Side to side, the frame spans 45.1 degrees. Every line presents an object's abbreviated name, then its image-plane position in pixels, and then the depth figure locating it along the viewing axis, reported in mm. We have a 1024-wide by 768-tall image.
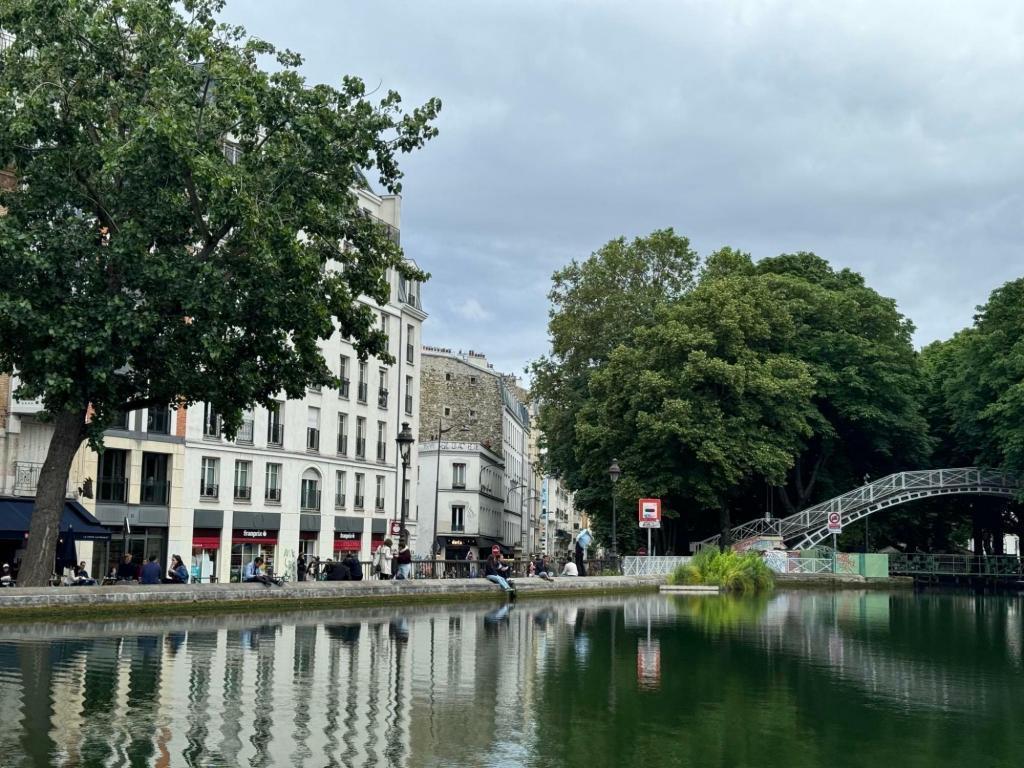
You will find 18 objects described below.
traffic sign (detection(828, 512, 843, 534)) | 55375
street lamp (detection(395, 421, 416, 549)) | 36000
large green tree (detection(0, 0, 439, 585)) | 23484
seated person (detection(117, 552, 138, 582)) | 31984
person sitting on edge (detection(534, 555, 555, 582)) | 38844
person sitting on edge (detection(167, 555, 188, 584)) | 33062
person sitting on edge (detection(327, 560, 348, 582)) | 32625
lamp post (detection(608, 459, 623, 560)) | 45831
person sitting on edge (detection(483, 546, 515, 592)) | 34875
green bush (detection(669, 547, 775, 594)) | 44381
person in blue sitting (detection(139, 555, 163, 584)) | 29234
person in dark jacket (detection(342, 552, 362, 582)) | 33562
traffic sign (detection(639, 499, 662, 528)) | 46375
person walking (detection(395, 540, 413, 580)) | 34625
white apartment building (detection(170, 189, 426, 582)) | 52531
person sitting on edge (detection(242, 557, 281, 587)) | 28866
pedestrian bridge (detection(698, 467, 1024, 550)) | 59875
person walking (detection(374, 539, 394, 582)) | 37344
